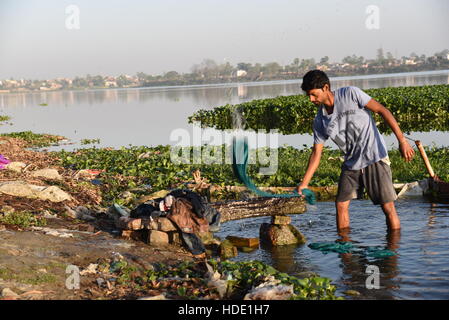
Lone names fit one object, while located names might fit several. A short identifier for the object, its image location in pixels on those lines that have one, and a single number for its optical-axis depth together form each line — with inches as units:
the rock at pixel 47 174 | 410.9
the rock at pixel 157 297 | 183.2
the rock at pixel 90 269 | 214.8
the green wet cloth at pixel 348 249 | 257.2
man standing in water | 237.5
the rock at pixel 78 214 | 314.3
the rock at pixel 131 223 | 280.1
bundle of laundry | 271.6
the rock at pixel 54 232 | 262.8
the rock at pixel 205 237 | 280.8
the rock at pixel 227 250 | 270.4
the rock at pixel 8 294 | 179.9
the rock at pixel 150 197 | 362.6
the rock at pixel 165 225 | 276.1
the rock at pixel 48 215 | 301.7
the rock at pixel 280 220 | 294.5
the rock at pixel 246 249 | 284.5
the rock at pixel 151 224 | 277.3
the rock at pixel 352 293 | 209.5
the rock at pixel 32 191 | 330.6
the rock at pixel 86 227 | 290.5
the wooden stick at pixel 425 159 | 338.1
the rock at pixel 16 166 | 420.9
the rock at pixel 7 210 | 281.4
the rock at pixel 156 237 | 274.2
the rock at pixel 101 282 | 204.2
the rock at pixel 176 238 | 278.5
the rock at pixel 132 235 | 281.5
